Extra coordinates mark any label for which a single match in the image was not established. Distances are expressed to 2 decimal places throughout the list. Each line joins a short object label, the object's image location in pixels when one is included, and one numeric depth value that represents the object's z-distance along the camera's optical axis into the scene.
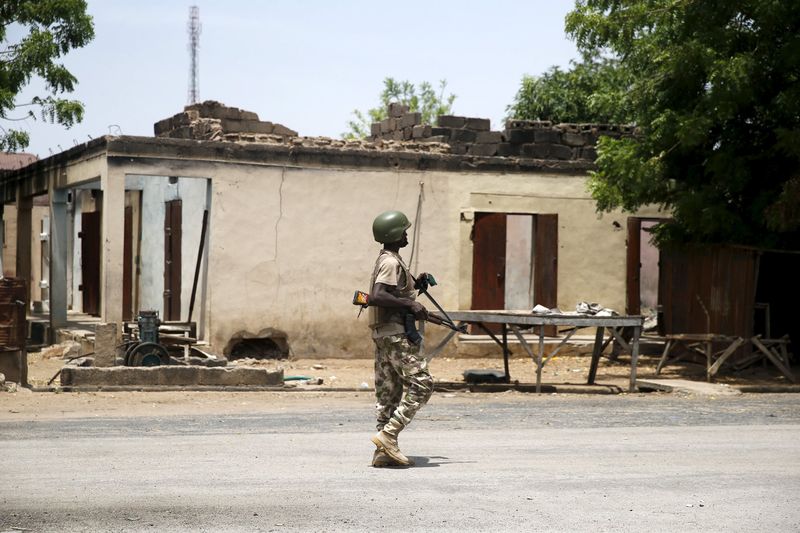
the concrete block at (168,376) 13.69
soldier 7.91
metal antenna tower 62.31
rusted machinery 14.45
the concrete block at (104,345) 14.91
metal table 14.08
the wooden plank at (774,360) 16.16
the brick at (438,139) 20.50
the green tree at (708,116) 15.65
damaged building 18.12
